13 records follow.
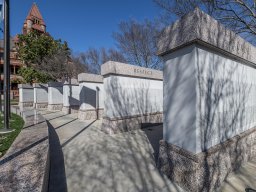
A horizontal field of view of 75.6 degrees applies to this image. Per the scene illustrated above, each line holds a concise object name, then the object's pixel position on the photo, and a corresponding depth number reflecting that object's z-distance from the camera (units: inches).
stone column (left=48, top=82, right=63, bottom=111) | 640.4
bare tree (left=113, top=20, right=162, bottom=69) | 662.5
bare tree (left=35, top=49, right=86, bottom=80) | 821.9
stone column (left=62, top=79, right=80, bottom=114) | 552.1
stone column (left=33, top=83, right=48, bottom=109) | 709.9
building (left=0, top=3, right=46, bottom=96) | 1298.0
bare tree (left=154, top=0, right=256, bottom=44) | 268.1
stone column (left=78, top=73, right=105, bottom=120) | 424.2
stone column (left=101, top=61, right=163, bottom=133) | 284.5
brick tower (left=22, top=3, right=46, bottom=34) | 1572.3
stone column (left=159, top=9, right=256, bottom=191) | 113.1
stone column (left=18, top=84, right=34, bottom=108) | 740.8
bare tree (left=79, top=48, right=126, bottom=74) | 953.7
